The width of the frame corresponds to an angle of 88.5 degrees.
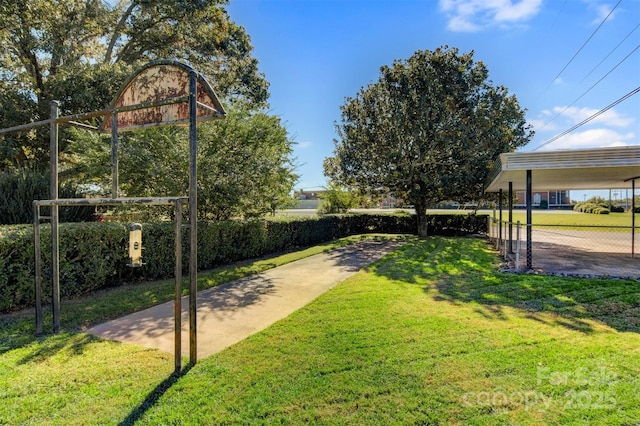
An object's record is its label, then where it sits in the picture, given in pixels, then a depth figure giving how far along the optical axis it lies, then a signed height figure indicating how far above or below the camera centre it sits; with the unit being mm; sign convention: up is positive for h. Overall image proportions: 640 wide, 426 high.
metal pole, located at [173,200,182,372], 2998 -679
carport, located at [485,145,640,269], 6398 +929
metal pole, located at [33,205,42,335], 3797 -627
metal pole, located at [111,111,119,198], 3578 +689
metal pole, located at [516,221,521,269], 7012 -784
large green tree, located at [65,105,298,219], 7543 +1162
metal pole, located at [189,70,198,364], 3078 -42
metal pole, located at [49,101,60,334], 3906 -113
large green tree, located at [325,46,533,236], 15055 +3911
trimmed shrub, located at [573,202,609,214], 31406 +97
